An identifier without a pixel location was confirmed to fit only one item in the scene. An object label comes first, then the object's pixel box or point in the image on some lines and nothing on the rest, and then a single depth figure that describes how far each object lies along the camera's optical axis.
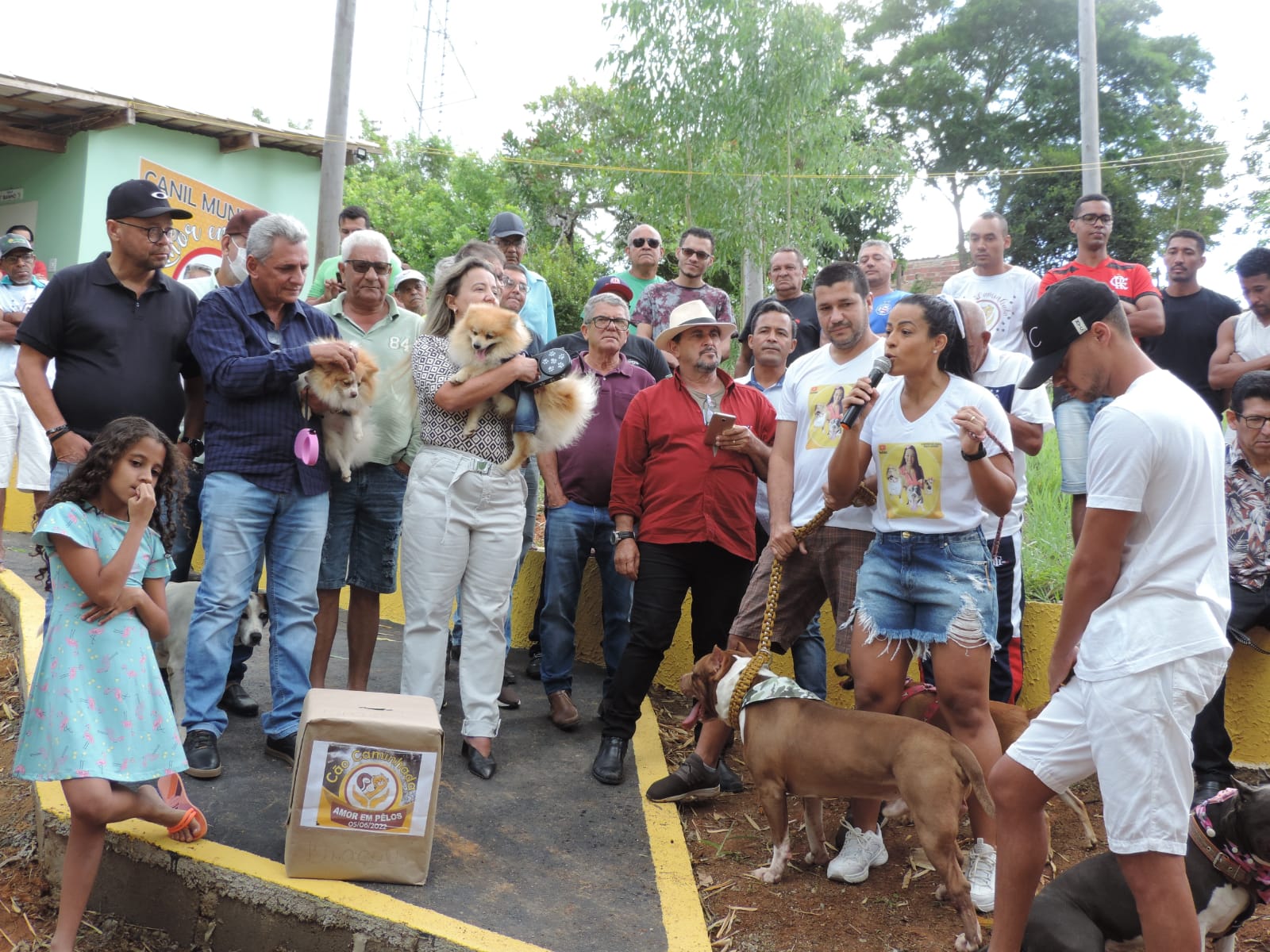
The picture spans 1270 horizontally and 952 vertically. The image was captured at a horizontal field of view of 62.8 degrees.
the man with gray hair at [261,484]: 4.54
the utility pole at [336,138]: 11.52
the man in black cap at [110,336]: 4.47
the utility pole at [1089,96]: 12.33
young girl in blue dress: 3.52
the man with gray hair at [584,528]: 5.81
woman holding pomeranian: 4.95
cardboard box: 3.76
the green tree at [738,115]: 14.66
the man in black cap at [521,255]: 7.14
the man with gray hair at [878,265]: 7.61
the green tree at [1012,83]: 34.41
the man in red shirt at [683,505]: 5.18
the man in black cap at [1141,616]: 2.81
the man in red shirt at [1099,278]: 6.29
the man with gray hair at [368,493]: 5.30
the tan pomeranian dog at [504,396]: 4.96
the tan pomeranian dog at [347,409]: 4.75
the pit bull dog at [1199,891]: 3.21
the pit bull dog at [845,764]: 3.78
